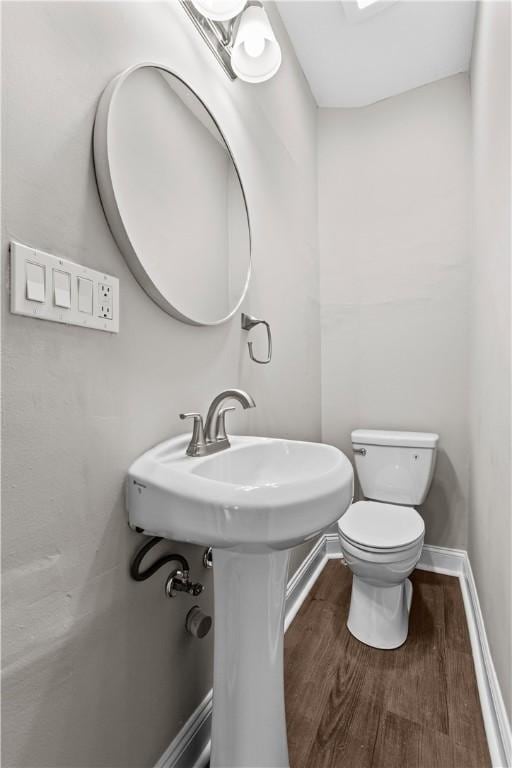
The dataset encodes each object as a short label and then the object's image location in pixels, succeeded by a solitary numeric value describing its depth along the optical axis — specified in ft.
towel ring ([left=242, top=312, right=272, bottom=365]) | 4.25
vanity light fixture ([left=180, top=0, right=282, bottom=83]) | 3.58
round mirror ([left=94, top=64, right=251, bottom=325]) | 2.48
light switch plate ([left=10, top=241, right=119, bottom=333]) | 1.85
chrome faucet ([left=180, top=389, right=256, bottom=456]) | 2.93
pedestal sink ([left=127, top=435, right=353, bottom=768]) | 2.10
